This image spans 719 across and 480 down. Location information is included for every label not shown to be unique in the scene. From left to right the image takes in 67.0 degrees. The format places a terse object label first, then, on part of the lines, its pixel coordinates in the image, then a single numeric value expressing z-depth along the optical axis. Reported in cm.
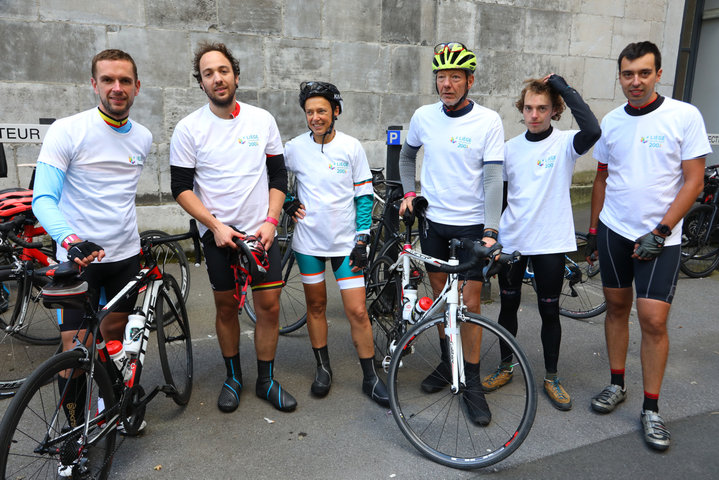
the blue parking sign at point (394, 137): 454
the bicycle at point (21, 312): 354
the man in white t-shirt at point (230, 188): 315
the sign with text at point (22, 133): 425
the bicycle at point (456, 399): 280
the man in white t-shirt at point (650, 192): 308
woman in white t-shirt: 342
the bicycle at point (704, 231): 637
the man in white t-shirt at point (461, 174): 325
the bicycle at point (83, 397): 230
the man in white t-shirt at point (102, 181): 268
